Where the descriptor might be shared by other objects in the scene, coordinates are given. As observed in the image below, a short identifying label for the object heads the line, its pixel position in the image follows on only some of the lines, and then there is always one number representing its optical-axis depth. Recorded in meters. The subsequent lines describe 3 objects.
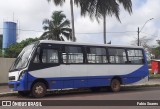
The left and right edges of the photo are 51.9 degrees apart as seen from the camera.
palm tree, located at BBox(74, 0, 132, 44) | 15.09
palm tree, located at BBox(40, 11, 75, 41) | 25.34
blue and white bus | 8.15
